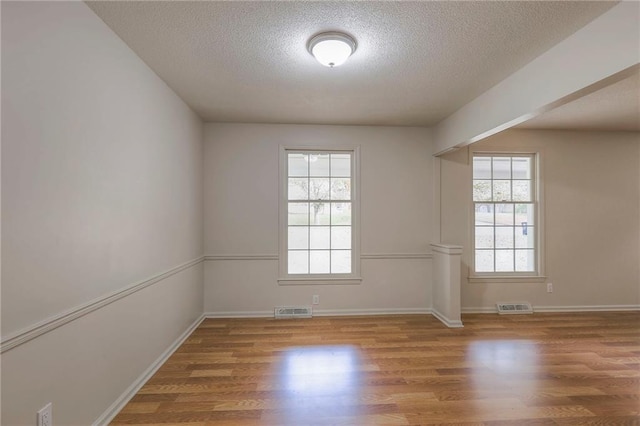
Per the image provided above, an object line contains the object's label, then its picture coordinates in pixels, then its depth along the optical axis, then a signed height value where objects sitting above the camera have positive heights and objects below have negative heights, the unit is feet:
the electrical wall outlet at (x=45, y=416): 4.96 -3.22
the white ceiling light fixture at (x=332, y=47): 6.76 +3.73
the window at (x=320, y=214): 14.11 +0.09
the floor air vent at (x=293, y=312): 13.61 -4.17
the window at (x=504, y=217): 14.58 +0.00
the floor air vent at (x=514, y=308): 14.17 -4.13
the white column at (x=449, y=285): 12.72 -2.83
